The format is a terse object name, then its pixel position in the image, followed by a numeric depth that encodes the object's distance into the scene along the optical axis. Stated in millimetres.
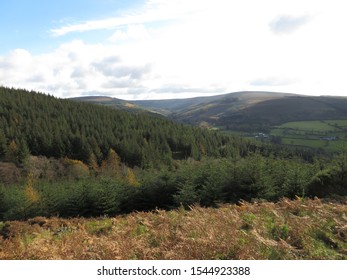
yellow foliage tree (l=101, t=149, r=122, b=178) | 118938
